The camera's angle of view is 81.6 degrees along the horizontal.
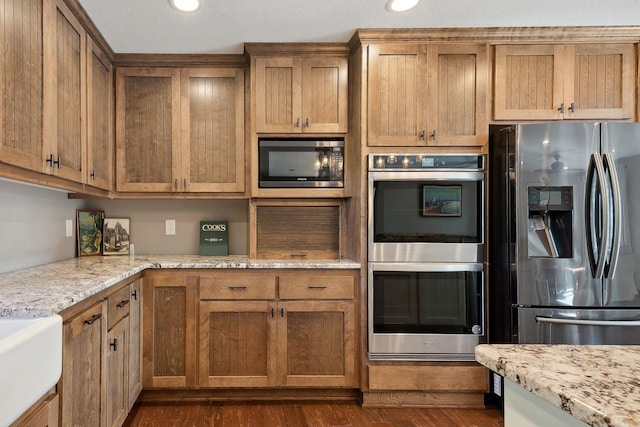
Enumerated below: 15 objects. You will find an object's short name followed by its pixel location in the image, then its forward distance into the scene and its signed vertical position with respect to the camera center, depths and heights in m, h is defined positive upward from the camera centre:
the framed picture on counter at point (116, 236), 2.87 -0.18
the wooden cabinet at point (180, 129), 2.69 +0.62
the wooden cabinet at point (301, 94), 2.56 +0.83
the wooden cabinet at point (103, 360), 1.35 -0.65
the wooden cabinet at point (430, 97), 2.39 +0.76
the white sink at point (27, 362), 0.83 -0.38
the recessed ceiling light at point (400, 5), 2.01 +1.16
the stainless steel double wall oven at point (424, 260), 2.33 -0.29
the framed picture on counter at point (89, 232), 2.71 -0.14
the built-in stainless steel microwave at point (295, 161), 2.62 +0.37
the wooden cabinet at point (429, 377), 2.31 -1.01
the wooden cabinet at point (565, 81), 2.40 +0.87
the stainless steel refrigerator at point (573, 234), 2.11 -0.11
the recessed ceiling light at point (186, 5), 2.00 +1.14
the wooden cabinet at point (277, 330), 2.36 -0.74
